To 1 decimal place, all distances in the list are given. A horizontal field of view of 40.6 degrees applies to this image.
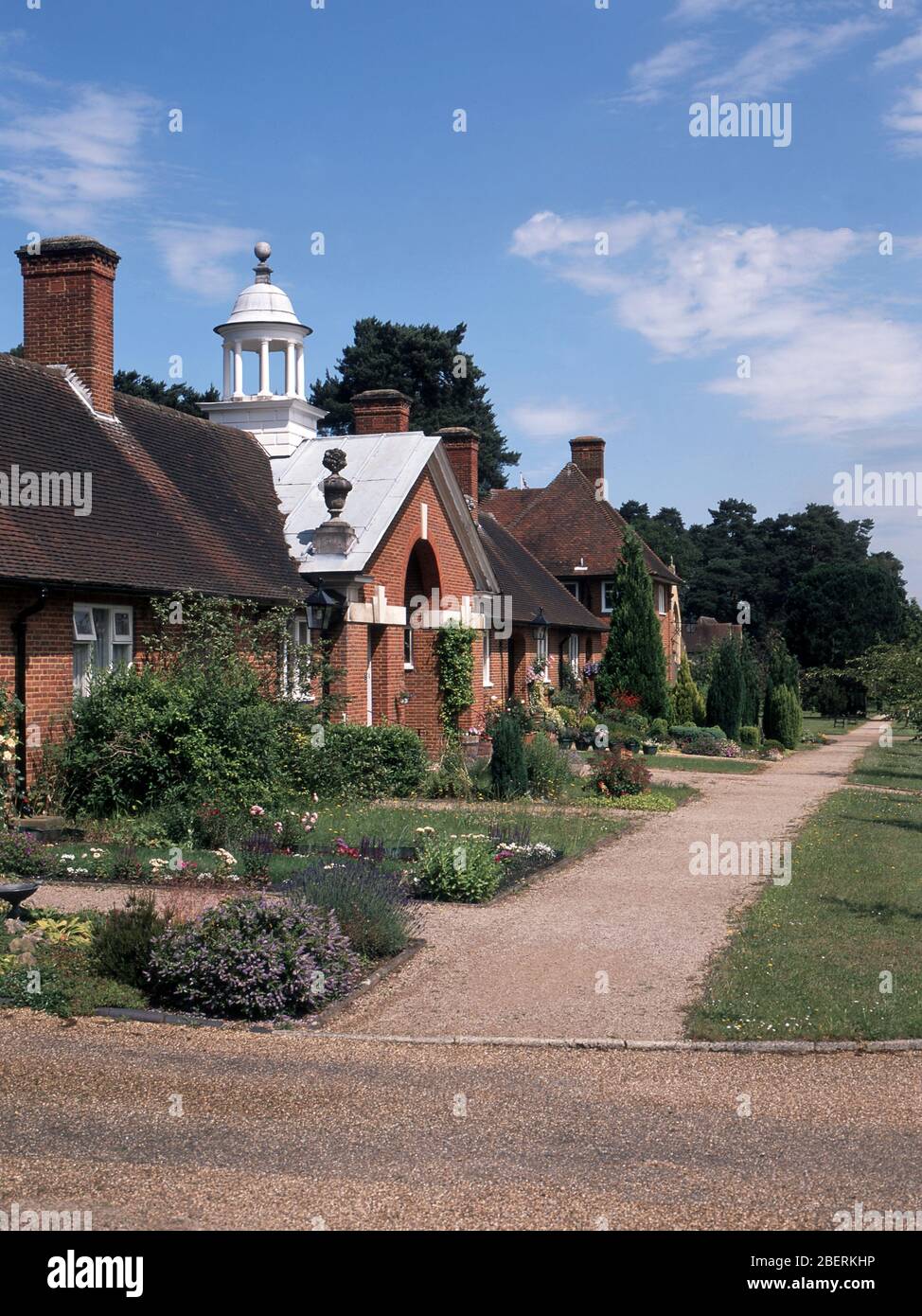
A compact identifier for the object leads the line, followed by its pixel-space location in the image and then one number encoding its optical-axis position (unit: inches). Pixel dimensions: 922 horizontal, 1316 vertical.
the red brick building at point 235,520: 627.2
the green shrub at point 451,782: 746.2
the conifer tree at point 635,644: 1314.0
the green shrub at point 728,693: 1336.1
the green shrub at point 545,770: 768.3
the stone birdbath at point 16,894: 381.1
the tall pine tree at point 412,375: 2209.6
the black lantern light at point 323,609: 795.4
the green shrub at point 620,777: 772.0
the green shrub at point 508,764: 741.3
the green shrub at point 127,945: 324.2
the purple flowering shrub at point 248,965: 307.6
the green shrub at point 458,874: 451.2
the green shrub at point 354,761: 710.5
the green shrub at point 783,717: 1343.5
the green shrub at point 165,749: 584.7
